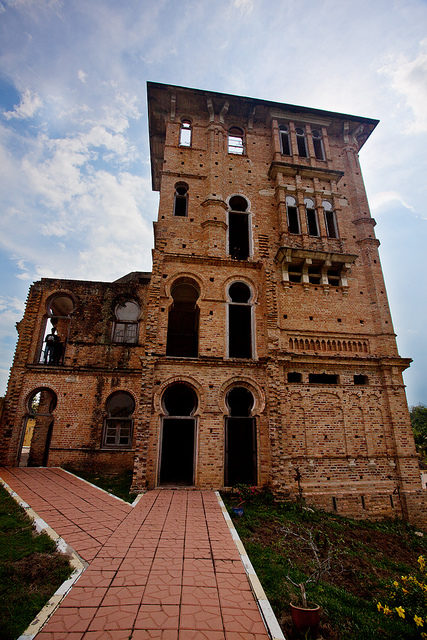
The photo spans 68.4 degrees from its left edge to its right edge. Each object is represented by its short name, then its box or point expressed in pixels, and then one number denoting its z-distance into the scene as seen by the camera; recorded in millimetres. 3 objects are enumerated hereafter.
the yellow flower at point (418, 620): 3818
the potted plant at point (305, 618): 4020
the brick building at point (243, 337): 11867
